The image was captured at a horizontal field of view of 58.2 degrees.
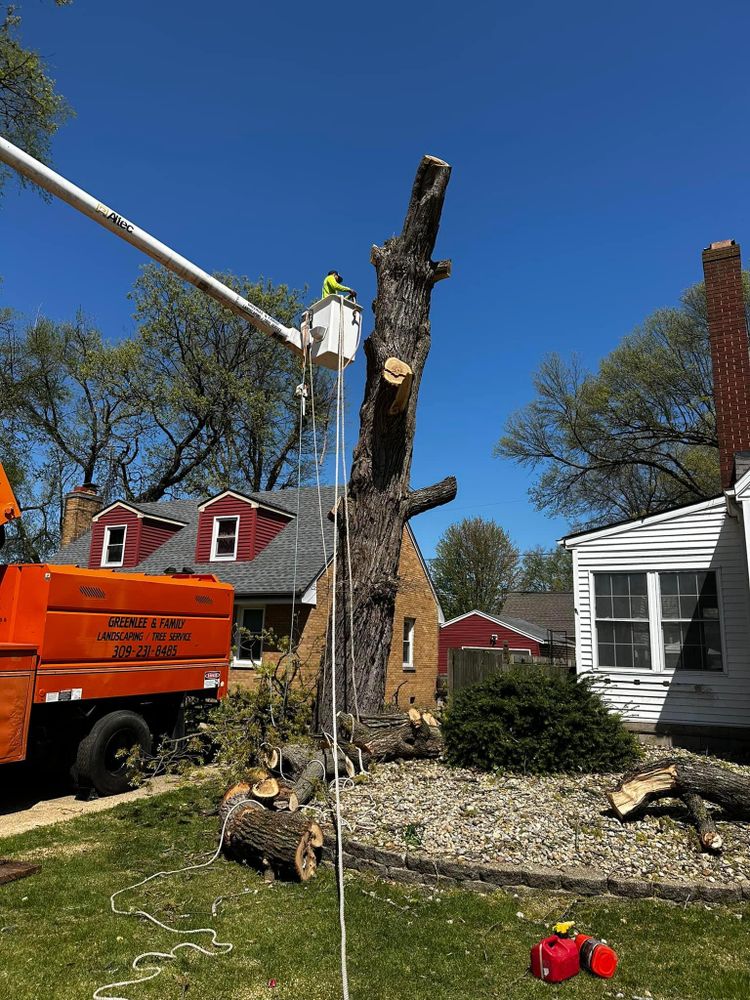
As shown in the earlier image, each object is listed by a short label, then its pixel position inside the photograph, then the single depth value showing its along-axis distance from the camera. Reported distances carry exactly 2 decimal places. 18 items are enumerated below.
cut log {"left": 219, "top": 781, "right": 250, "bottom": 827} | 5.75
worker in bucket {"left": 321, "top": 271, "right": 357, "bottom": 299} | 7.36
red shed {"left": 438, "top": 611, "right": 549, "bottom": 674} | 31.41
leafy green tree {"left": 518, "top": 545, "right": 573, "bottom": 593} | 63.92
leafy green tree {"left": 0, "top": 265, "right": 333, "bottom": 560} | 30.12
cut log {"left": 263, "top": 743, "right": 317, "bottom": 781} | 6.58
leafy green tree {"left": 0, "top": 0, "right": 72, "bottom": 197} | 13.62
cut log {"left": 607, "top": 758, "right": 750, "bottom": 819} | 5.50
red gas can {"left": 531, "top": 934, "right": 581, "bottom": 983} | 3.40
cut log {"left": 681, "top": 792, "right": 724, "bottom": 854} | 4.94
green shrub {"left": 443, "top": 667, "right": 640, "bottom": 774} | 7.27
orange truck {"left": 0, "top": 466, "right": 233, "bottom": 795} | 7.17
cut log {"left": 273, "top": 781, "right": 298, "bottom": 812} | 5.72
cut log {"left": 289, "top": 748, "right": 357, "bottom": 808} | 6.04
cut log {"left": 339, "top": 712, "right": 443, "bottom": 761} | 7.29
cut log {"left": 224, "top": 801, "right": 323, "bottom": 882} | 4.87
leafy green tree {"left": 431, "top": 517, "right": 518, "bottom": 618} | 44.50
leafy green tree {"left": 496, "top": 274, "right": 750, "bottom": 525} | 22.88
